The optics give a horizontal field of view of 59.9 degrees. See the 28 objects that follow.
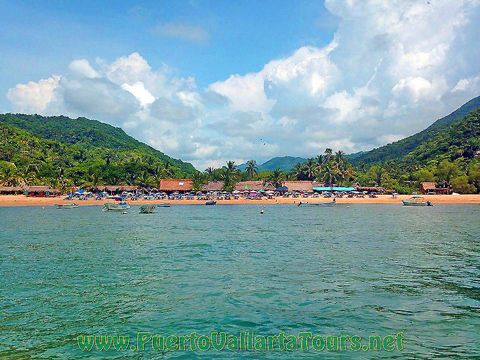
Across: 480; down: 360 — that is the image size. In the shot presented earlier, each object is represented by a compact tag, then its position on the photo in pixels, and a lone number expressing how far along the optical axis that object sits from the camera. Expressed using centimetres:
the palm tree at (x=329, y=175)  13062
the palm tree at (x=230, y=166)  13659
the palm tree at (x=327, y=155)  14375
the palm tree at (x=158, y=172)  13679
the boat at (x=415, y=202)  9300
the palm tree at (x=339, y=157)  13936
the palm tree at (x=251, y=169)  15062
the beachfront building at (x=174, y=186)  12612
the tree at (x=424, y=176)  12117
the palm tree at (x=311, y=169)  14050
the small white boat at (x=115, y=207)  8106
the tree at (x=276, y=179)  12839
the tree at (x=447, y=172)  11544
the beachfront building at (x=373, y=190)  12269
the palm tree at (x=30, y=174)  12219
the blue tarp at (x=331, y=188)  12194
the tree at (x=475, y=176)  10806
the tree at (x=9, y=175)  11700
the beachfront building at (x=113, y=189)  12319
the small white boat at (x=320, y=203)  9705
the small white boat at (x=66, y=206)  9331
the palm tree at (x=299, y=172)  14288
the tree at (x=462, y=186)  10898
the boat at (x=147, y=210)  7450
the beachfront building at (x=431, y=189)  11644
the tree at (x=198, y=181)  12556
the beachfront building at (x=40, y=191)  11138
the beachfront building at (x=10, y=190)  11106
